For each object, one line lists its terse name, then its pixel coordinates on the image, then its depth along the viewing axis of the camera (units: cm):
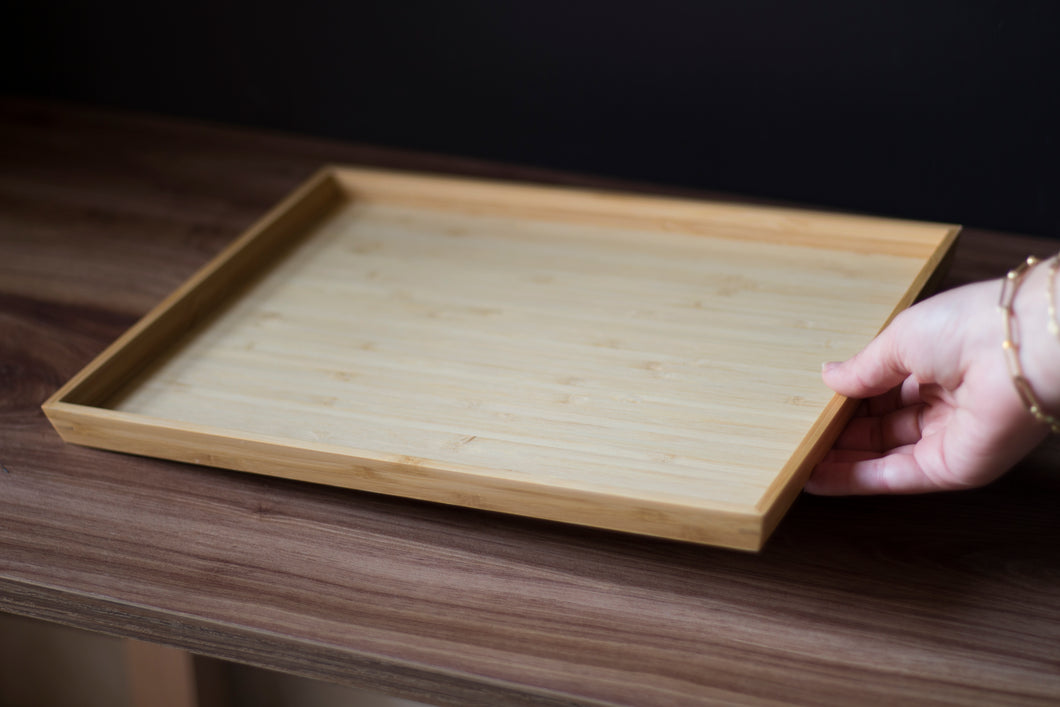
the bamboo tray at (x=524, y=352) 128
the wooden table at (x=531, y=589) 122
